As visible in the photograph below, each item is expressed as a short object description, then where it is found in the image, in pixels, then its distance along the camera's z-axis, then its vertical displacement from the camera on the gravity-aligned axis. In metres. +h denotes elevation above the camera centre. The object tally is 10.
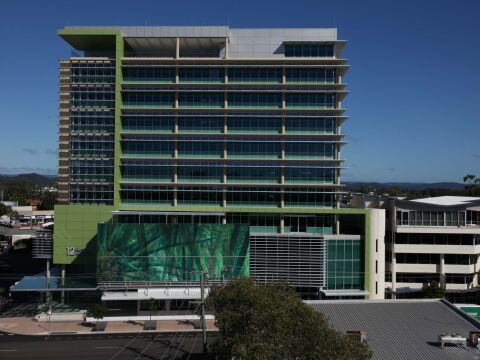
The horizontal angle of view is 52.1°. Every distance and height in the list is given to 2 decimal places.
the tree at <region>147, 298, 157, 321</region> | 64.53 -16.89
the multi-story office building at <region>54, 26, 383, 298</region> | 74.19 +5.88
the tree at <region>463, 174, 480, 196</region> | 161.02 -3.25
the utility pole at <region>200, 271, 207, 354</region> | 42.94 -12.17
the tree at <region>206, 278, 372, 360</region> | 28.64 -9.63
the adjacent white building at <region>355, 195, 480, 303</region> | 76.28 -10.73
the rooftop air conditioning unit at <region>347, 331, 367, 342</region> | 40.78 -13.03
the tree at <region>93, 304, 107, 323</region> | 62.78 -17.19
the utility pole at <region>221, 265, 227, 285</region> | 68.97 -13.03
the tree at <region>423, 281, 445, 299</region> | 70.31 -16.20
